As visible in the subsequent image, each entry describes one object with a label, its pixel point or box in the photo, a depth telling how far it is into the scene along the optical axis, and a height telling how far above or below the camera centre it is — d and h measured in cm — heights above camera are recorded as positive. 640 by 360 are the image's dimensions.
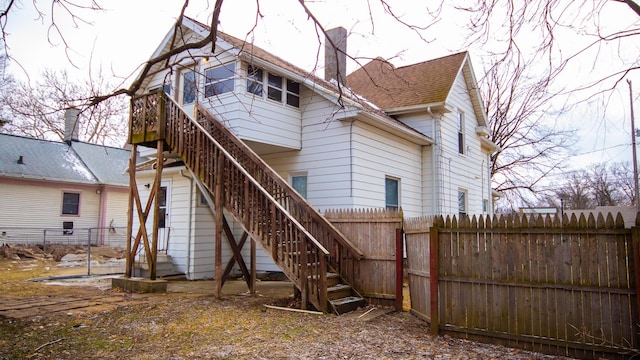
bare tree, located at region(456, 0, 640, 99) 509 +228
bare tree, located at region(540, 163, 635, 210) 4769 +393
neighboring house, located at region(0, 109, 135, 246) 1995 +157
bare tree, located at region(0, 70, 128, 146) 2322 +646
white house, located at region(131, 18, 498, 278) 1098 +221
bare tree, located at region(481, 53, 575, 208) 2481 +468
